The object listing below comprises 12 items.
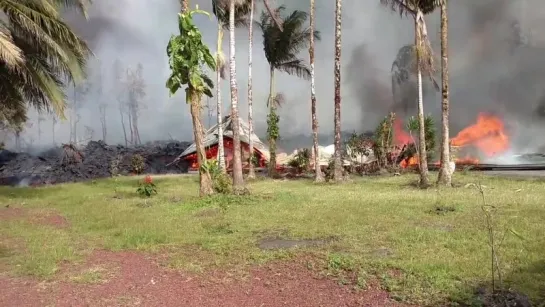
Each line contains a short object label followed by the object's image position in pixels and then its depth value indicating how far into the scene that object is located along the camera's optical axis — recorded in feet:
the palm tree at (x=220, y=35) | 73.77
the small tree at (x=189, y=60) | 47.57
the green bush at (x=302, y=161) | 91.61
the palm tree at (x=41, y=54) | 48.77
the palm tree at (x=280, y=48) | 87.30
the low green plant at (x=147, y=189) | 56.59
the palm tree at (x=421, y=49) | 56.39
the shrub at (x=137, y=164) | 116.88
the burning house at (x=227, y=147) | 113.19
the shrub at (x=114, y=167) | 112.06
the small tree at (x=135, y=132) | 185.98
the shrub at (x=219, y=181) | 51.90
